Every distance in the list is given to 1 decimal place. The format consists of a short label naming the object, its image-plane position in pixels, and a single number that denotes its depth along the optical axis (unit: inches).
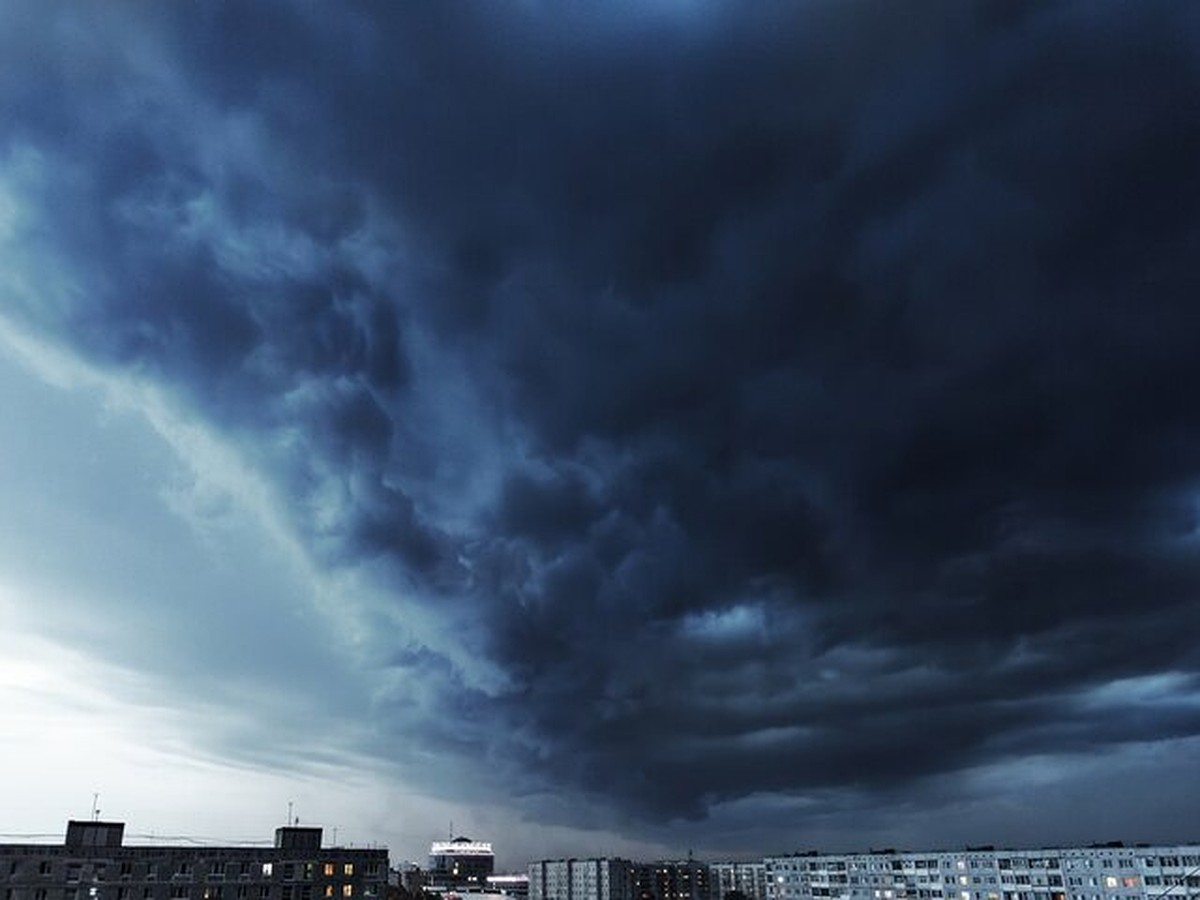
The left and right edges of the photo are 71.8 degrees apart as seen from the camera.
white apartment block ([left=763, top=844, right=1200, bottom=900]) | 6588.1
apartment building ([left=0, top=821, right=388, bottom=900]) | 5802.2
